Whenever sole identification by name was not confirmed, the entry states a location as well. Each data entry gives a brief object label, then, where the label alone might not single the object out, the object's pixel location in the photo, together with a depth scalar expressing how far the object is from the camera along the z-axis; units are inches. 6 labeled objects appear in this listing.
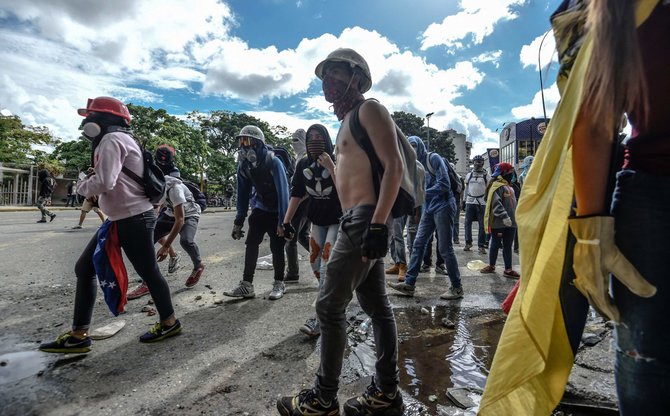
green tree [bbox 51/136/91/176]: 1146.7
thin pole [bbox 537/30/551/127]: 51.4
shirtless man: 72.7
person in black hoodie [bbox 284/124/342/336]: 130.0
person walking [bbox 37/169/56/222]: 500.6
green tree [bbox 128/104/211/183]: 1198.3
